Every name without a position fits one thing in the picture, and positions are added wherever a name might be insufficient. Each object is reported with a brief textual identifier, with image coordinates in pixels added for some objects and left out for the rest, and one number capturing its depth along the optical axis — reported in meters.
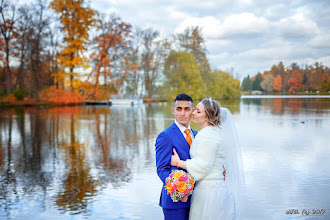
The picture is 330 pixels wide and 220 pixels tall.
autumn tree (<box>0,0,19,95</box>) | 40.72
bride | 3.02
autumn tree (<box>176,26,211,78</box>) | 68.19
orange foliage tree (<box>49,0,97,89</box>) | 43.45
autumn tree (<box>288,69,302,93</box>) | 55.83
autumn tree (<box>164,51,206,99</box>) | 60.16
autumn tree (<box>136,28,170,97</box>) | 58.50
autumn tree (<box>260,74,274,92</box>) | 86.15
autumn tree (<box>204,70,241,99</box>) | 70.23
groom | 3.15
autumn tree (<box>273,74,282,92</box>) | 73.80
